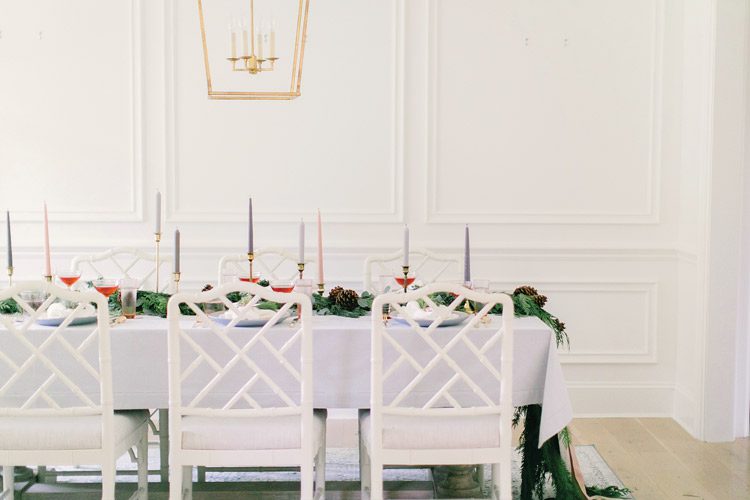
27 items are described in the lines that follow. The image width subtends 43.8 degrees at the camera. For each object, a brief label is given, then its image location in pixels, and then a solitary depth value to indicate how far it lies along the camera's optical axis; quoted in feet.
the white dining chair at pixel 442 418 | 9.21
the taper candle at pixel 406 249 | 10.79
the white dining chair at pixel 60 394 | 9.14
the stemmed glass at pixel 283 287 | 10.70
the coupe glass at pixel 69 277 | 11.05
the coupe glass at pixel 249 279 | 11.46
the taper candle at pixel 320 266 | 11.43
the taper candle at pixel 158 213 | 11.14
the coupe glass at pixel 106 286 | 10.84
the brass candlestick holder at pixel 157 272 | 11.97
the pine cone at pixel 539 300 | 11.37
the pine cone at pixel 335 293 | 11.40
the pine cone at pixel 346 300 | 11.31
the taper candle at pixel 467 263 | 10.59
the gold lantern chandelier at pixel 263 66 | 15.64
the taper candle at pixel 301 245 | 11.12
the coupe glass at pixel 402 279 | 11.27
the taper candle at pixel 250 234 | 10.62
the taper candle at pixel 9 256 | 11.11
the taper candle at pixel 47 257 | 11.01
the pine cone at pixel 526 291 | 11.57
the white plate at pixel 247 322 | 10.12
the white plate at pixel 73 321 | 10.11
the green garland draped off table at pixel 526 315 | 10.56
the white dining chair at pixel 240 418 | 9.12
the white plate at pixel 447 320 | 10.15
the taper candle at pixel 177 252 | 10.80
